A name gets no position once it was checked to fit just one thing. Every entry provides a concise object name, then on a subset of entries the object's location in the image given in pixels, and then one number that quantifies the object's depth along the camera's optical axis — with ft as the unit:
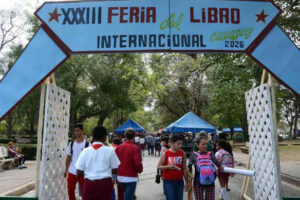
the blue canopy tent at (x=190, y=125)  56.44
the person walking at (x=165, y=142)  26.66
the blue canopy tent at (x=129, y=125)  81.19
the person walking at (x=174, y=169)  15.65
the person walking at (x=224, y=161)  21.89
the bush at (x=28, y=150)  56.39
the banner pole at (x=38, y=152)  17.38
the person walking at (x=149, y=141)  76.43
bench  41.36
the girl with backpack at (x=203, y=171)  15.80
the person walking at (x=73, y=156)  18.63
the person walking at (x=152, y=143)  76.28
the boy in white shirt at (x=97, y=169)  13.11
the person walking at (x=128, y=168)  16.16
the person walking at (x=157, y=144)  75.26
